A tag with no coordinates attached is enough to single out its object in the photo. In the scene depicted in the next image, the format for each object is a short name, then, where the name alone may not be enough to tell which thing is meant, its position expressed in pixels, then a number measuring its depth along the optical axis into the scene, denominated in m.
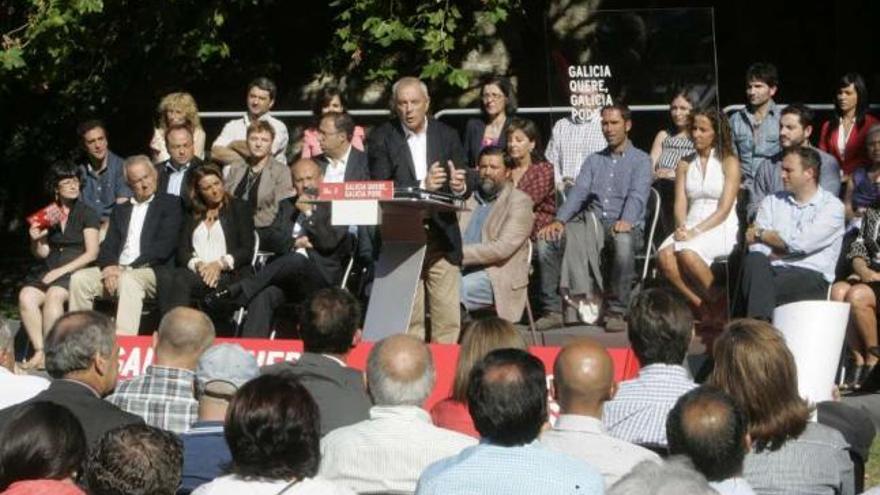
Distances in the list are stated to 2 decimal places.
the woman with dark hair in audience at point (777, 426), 6.47
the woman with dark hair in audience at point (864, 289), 11.29
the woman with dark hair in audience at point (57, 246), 12.91
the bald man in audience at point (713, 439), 5.66
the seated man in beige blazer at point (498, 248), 11.97
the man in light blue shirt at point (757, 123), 13.15
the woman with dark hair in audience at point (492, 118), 13.31
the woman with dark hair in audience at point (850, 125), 13.04
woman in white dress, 11.80
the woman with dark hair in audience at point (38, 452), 5.68
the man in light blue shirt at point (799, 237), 11.55
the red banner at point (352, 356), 9.66
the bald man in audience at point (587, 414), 6.38
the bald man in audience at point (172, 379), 7.72
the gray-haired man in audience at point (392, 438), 6.55
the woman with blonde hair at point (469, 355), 7.18
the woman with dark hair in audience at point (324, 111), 13.70
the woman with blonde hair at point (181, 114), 13.99
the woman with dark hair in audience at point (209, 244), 12.41
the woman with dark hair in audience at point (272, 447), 5.62
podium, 10.82
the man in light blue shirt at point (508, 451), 5.69
